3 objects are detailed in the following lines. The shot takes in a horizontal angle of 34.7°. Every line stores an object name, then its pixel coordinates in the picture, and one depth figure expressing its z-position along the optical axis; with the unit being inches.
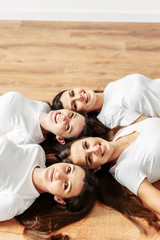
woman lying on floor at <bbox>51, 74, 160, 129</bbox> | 69.5
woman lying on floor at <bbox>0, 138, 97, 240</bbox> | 54.2
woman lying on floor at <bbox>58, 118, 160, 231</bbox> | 56.9
